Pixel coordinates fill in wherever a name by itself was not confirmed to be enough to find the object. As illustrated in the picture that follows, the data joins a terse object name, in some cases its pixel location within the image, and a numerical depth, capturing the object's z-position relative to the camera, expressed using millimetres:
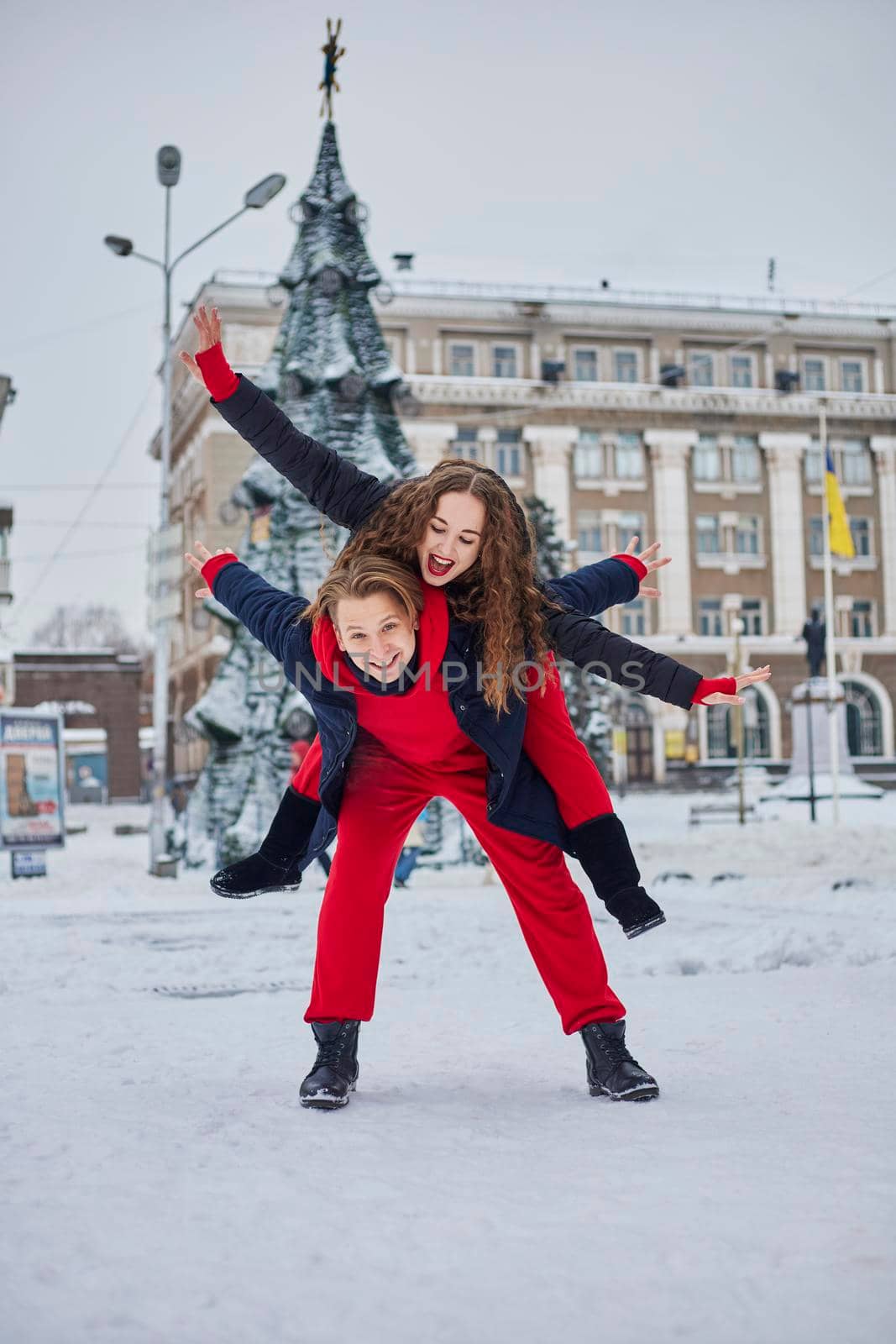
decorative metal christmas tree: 14898
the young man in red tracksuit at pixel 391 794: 3154
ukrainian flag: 23047
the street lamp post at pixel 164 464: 15656
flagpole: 22469
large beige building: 43469
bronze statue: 30484
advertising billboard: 14430
